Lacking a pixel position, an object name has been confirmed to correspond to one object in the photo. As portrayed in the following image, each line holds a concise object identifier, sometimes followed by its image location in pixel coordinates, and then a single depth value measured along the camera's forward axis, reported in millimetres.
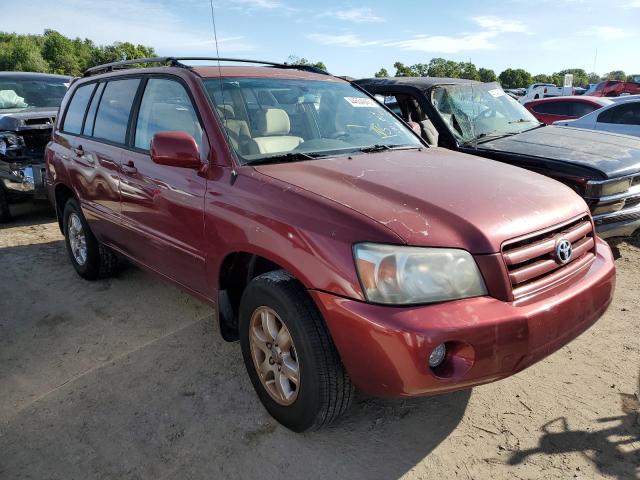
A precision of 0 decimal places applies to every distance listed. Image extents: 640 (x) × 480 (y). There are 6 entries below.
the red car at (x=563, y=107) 10117
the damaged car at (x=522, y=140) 3988
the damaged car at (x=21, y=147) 6234
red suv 2010
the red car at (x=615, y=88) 23469
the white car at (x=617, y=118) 8195
